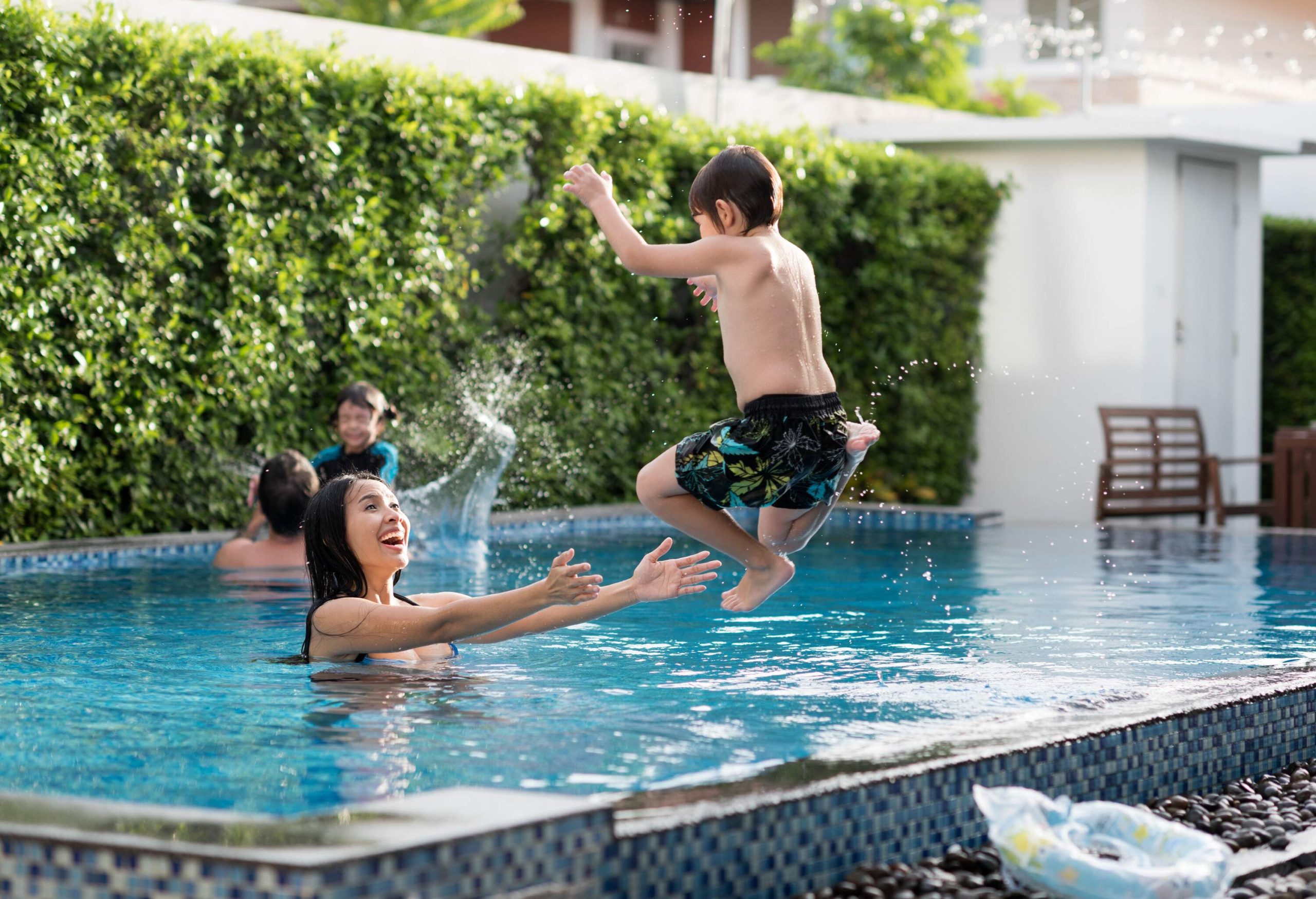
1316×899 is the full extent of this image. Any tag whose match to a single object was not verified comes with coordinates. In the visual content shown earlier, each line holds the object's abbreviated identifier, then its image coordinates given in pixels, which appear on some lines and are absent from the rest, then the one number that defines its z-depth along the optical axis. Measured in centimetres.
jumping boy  529
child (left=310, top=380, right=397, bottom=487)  909
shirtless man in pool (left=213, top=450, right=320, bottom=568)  859
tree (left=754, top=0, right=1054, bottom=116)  2761
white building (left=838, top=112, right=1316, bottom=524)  1509
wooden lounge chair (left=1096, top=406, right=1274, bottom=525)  1367
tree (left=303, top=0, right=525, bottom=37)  2730
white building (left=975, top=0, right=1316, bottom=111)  2473
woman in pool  488
